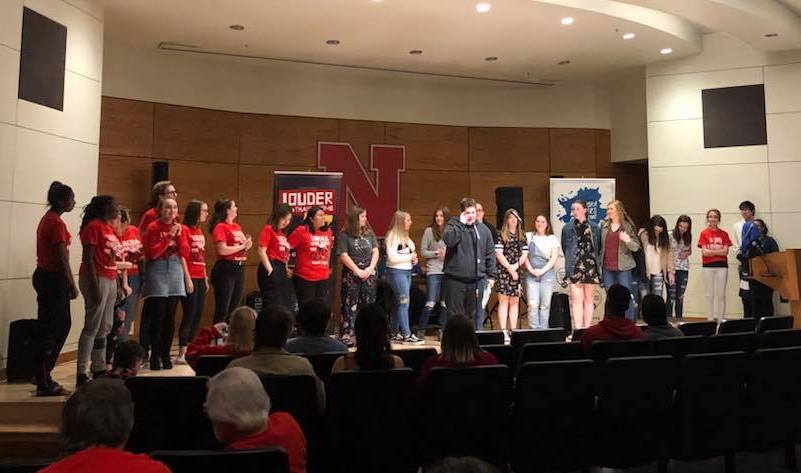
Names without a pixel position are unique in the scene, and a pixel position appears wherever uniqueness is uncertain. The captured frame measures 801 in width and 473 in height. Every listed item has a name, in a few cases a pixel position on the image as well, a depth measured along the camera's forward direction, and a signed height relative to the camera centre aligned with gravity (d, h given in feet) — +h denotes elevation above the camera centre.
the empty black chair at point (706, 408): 10.36 -1.95
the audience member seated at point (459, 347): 10.01 -0.96
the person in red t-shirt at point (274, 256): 20.39 +0.89
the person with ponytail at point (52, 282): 13.45 +0.02
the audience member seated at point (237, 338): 10.69 -0.89
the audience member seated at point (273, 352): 9.19 -0.99
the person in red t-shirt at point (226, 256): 18.39 +0.80
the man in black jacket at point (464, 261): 20.74 +0.77
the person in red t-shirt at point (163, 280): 16.12 +0.09
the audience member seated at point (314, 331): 11.44 -0.83
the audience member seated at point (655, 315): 13.43 -0.60
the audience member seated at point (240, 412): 6.48 -1.28
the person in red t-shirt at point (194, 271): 17.44 +0.35
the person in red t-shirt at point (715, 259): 26.71 +1.13
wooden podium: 21.24 +0.47
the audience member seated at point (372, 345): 9.66 -0.91
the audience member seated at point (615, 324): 12.69 -0.75
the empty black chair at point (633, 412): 10.05 -1.97
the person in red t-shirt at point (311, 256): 20.95 +0.91
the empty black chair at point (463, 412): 9.33 -1.84
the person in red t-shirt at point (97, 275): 13.80 +0.18
